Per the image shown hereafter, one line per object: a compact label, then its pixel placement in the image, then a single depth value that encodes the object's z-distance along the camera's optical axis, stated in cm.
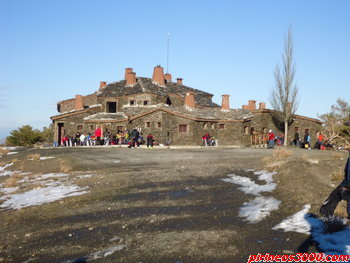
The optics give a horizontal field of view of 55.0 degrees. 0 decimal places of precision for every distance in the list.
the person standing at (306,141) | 3256
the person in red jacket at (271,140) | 3031
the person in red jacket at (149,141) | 2942
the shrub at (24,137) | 4722
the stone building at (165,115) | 3588
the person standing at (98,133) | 3428
